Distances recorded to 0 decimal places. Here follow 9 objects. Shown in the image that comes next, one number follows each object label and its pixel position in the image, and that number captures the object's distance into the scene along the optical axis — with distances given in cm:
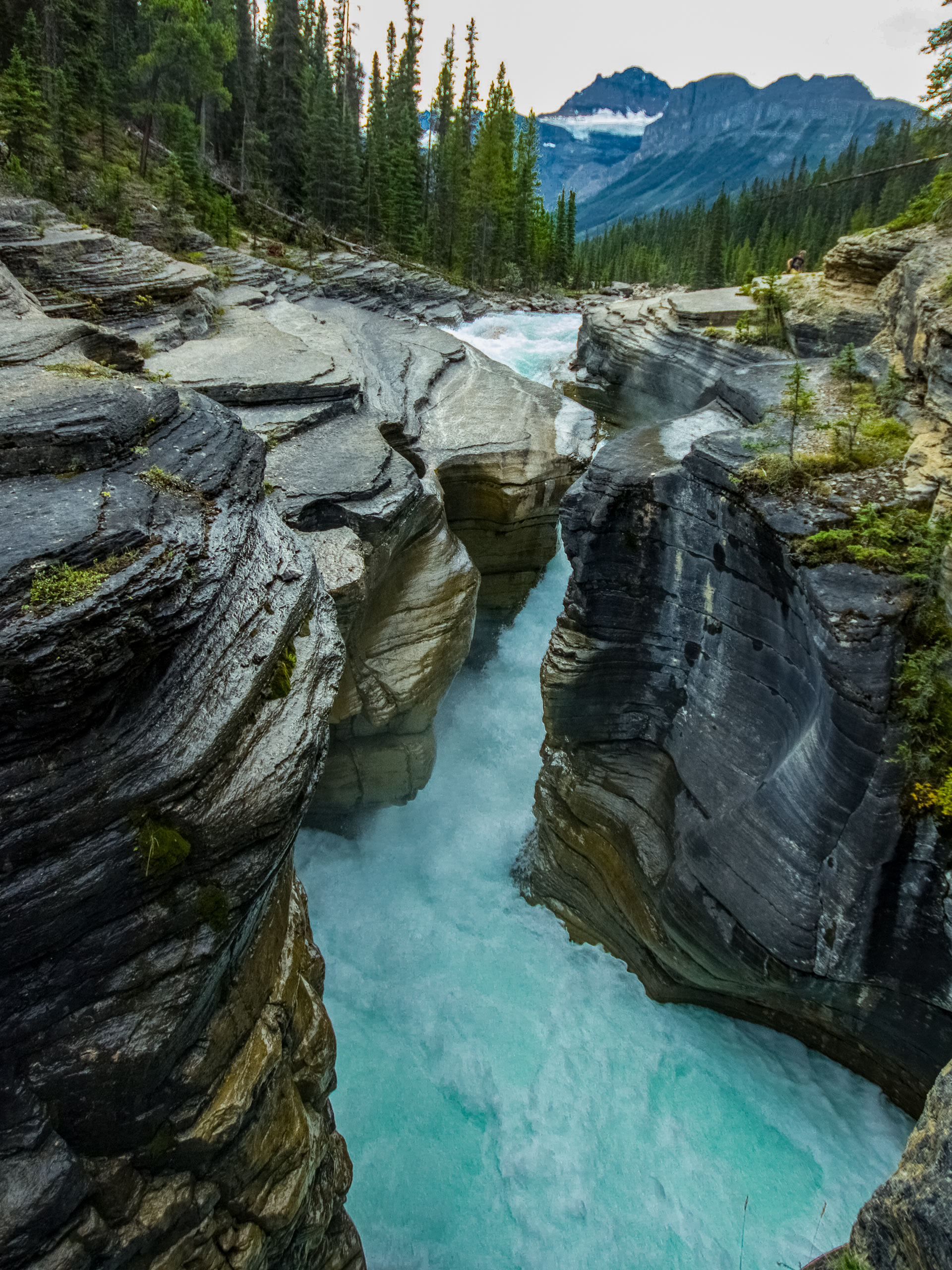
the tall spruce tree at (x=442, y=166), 4772
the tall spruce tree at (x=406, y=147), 4166
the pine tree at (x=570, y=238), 5816
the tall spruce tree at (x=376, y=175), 4169
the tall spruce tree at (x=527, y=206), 5203
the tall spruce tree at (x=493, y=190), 4559
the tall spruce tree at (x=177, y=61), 2725
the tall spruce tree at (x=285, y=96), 4000
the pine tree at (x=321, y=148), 3869
